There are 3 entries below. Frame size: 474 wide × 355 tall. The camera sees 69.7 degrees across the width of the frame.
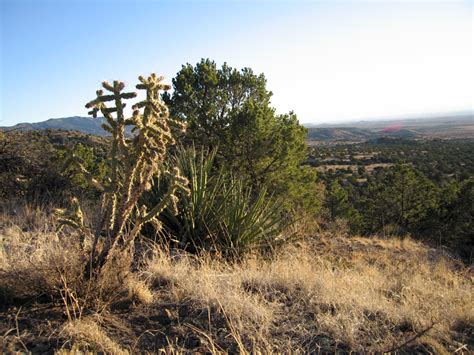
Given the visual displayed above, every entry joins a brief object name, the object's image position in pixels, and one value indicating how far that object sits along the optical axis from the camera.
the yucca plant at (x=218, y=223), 4.43
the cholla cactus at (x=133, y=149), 2.54
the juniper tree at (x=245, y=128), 10.84
